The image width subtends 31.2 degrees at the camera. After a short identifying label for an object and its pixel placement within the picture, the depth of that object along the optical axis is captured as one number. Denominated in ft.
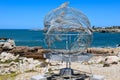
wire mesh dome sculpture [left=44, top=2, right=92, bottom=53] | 27.84
